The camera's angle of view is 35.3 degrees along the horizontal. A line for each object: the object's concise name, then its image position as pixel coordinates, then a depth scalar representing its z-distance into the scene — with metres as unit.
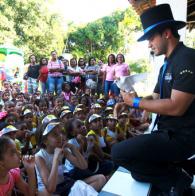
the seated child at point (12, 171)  2.31
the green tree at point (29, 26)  19.05
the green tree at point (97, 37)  28.69
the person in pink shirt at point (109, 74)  7.84
